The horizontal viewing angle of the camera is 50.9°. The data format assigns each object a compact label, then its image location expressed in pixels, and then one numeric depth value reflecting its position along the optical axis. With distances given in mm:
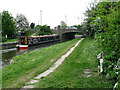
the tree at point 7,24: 30947
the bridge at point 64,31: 33436
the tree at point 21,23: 42069
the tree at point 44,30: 47368
